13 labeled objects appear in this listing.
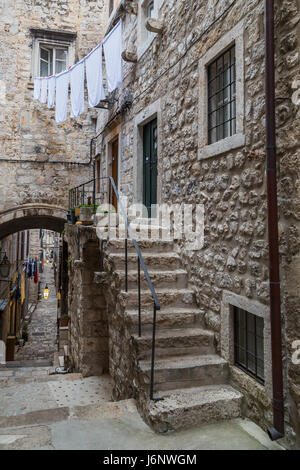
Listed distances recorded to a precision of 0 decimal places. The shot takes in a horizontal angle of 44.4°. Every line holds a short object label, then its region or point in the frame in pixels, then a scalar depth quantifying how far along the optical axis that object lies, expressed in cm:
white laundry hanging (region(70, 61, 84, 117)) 897
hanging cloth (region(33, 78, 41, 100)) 1057
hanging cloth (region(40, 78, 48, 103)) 1044
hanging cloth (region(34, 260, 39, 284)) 2672
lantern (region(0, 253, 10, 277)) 1255
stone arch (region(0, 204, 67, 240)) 1100
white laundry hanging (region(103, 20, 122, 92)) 747
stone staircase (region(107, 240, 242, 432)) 334
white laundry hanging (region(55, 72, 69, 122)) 970
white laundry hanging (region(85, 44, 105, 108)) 809
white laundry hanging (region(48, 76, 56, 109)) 1022
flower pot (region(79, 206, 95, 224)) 778
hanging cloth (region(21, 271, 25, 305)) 2016
